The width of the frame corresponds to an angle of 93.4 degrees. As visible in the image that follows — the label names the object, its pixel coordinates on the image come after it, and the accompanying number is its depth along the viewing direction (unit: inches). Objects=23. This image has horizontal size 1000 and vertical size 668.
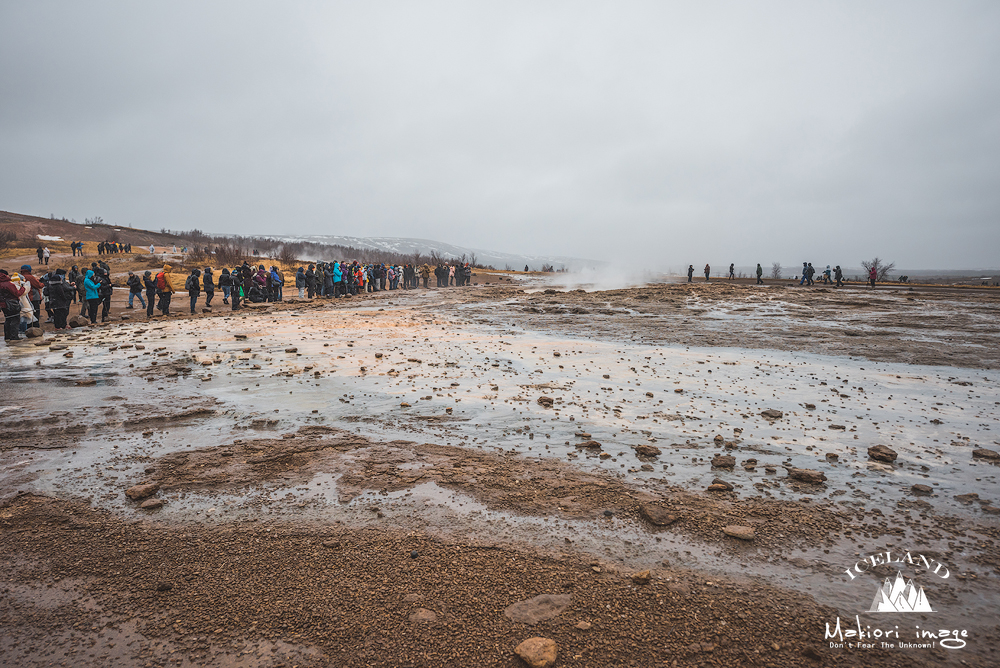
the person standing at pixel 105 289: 589.5
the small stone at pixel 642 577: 119.3
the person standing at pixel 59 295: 509.4
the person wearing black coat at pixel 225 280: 775.7
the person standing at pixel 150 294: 655.1
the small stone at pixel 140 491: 158.7
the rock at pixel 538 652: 94.0
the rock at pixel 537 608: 107.1
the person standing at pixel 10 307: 439.7
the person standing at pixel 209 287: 738.2
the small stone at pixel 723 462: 191.6
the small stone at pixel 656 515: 147.9
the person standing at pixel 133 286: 729.6
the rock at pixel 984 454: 200.8
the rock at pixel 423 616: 106.0
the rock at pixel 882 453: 196.2
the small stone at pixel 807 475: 179.0
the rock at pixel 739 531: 139.5
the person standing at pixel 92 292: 566.3
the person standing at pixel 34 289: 478.7
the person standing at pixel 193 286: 687.7
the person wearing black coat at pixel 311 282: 991.9
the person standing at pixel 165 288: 643.5
